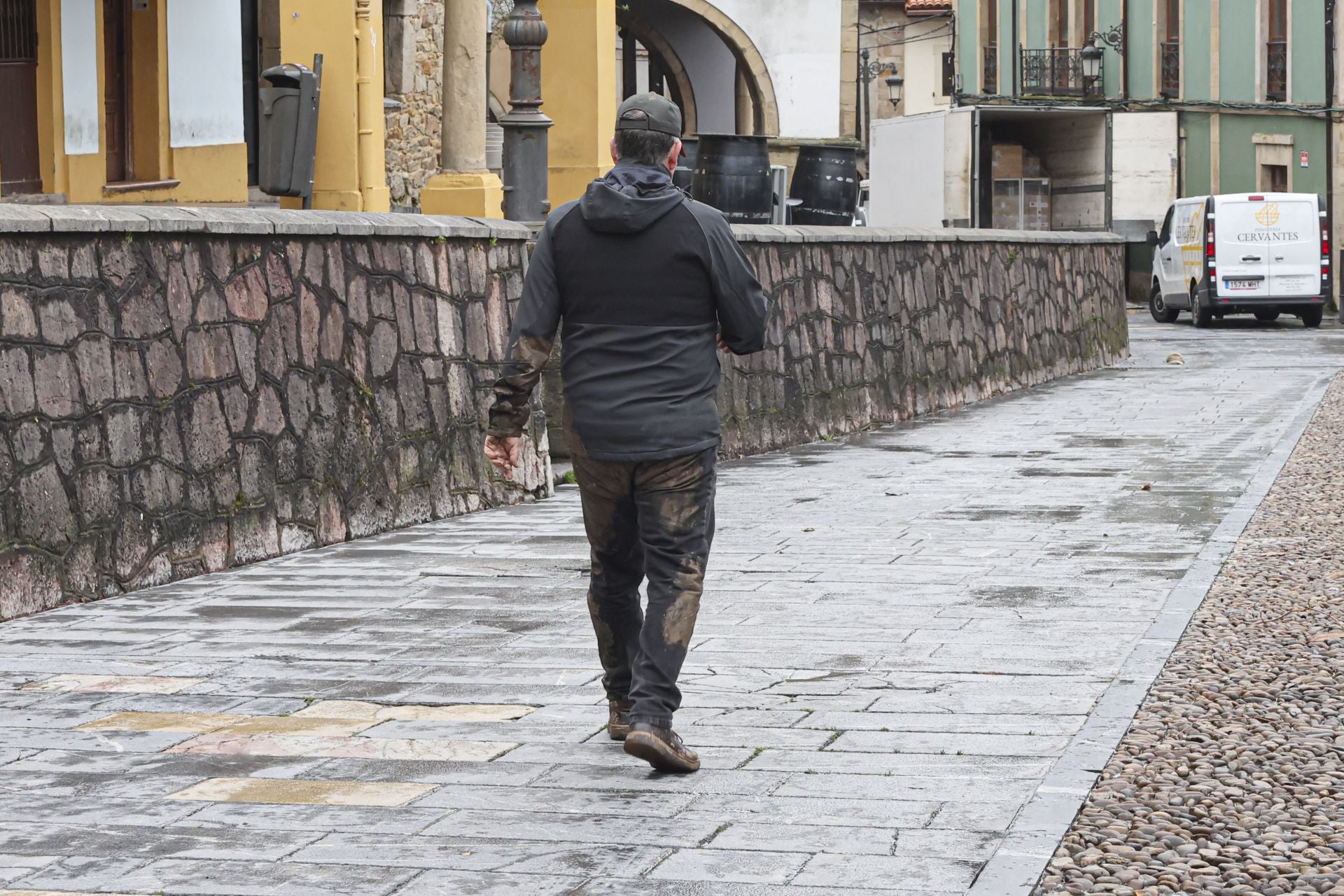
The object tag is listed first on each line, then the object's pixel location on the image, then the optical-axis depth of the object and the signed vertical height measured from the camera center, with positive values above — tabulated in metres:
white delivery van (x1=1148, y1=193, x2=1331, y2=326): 30.69 +0.52
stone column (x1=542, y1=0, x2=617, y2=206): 17.58 +1.78
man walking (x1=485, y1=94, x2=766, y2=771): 5.16 -0.11
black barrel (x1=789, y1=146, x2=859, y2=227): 23.28 +1.24
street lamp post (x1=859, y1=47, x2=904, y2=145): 58.72 +6.44
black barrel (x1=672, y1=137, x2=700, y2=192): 19.30 +1.17
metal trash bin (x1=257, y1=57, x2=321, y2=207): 16.75 +1.38
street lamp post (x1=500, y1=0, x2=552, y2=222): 12.27 +1.01
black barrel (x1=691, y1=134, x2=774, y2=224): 20.38 +1.18
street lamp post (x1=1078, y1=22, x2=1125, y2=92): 39.94 +4.56
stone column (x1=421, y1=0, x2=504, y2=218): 18.17 +1.62
